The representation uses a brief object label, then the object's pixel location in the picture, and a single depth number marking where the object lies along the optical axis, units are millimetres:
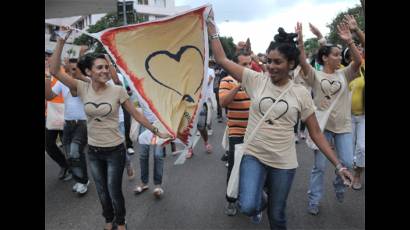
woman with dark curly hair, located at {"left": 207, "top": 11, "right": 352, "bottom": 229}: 3154
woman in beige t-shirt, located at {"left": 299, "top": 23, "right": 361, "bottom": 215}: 4363
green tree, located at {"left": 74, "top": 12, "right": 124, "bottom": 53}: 33134
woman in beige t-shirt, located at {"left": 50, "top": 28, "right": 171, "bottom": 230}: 3754
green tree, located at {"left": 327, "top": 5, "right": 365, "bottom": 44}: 41319
